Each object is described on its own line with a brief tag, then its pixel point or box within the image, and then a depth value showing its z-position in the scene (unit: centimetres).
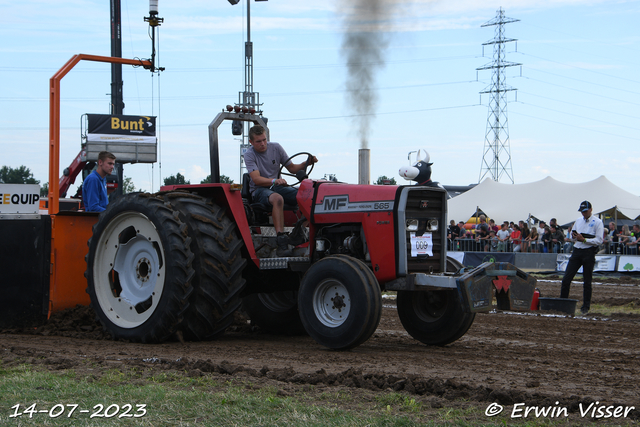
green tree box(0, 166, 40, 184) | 9461
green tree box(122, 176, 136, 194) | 5987
